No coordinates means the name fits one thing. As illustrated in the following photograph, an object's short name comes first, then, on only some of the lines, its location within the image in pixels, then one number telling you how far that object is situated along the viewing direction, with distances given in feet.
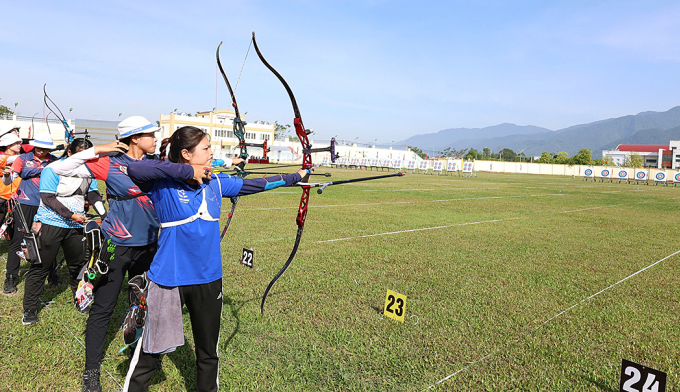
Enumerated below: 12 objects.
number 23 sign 13.48
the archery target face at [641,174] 153.71
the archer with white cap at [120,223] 9.37
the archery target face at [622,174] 161.68
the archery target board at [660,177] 143.33
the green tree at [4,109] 227.61
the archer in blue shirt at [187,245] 7.72
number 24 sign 8.69
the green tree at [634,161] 333.62
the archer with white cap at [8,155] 18.37
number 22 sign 17.66
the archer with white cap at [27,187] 15.64
